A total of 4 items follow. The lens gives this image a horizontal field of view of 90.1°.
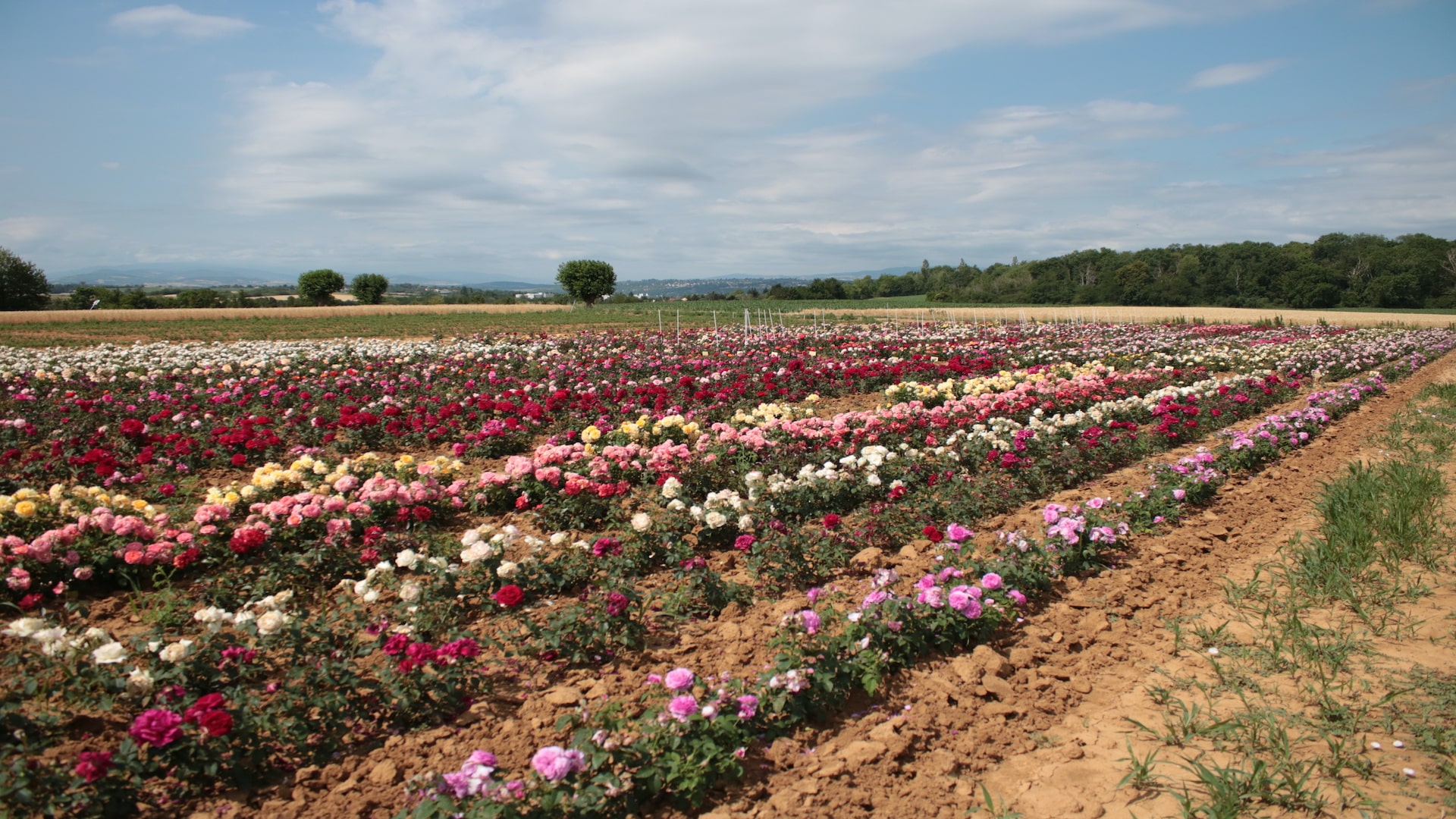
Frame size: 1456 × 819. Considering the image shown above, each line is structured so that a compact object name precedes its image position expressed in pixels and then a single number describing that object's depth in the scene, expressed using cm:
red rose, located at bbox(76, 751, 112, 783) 251
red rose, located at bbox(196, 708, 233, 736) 270
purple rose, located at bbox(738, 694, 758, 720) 305
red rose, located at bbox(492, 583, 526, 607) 377
